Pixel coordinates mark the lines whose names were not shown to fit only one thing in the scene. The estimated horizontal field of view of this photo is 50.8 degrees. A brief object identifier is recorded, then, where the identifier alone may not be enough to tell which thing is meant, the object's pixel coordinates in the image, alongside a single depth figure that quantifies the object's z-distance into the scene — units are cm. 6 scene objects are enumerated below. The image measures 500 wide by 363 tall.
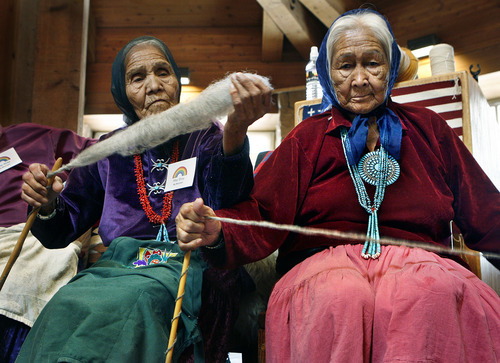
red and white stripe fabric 244
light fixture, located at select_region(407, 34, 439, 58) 443
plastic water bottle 293
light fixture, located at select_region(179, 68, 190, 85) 540
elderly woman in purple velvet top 130
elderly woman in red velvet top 116
